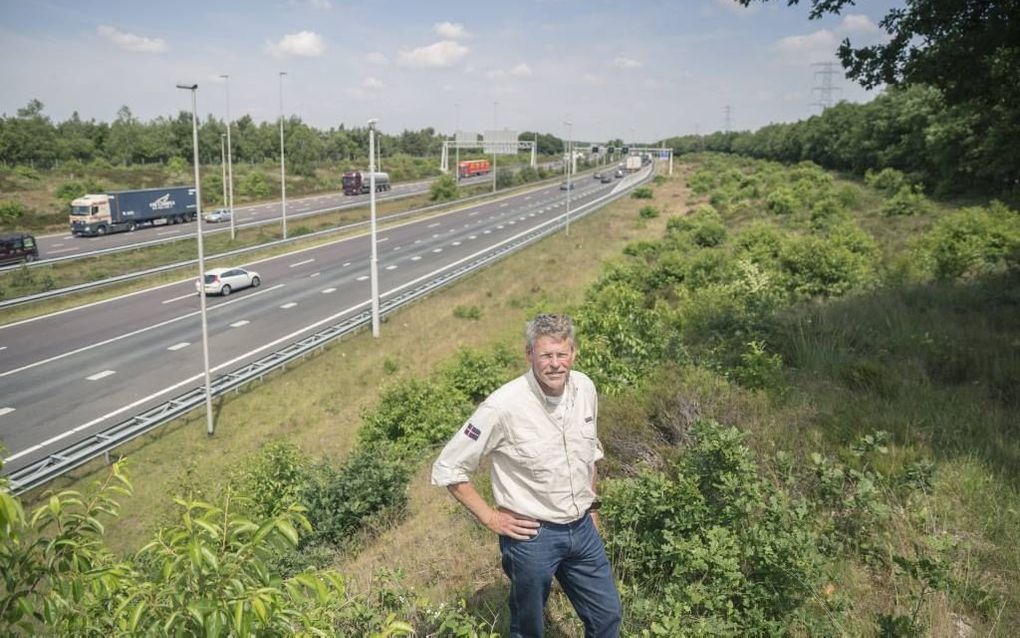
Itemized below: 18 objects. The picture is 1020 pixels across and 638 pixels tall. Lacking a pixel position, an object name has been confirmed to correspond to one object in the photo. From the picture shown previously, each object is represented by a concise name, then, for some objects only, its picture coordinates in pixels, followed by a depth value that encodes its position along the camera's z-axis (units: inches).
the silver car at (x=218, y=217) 2023.9
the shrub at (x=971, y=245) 666.2
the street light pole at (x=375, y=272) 900.0
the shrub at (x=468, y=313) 1012.5
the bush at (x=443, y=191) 2758.4
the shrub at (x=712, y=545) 166.7
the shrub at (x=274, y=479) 396.8
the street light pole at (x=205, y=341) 636.7
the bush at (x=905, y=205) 1310.3
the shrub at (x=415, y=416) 554.9
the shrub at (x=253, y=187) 2659.9
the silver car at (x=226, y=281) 1150.3
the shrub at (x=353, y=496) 362.9
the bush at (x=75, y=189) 2137.1
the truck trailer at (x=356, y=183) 2866.6
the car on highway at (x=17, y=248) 1284.4
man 143.1
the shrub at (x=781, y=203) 1535.4
